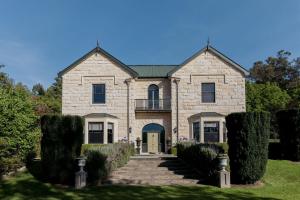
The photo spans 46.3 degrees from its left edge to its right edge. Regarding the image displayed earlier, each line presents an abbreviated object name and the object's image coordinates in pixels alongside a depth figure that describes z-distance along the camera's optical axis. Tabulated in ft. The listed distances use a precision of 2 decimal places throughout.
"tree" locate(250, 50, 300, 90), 181.16
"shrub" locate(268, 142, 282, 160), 75.72
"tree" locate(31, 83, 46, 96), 204.41
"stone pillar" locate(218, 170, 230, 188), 47.47
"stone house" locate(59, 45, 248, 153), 94.99
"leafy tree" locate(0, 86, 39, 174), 55.77
